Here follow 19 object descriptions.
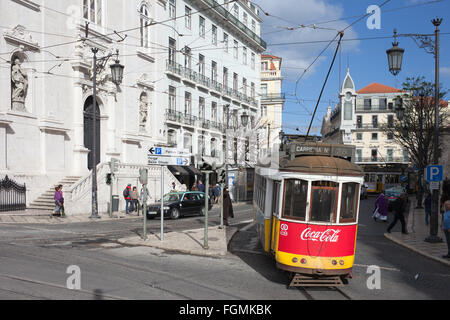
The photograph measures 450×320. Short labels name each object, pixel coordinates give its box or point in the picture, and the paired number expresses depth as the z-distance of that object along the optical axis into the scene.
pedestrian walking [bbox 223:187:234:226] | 19.28
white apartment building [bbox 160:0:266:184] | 37.50
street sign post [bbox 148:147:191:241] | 14.32
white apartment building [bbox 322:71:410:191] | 77.38
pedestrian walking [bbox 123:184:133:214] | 25.94
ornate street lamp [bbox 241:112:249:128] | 31.45
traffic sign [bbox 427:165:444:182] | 14.97
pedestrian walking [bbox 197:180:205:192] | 32.06
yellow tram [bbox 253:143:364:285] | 8.62
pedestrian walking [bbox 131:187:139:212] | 25.99
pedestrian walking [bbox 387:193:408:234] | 17.58
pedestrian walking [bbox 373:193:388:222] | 23.09
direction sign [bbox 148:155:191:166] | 14.30
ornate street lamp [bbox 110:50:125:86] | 23.14
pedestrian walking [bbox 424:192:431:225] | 20.88
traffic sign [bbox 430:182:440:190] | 15.40
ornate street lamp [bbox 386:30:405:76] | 14.40
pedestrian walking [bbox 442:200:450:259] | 12.40
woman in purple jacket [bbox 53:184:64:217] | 21.34
